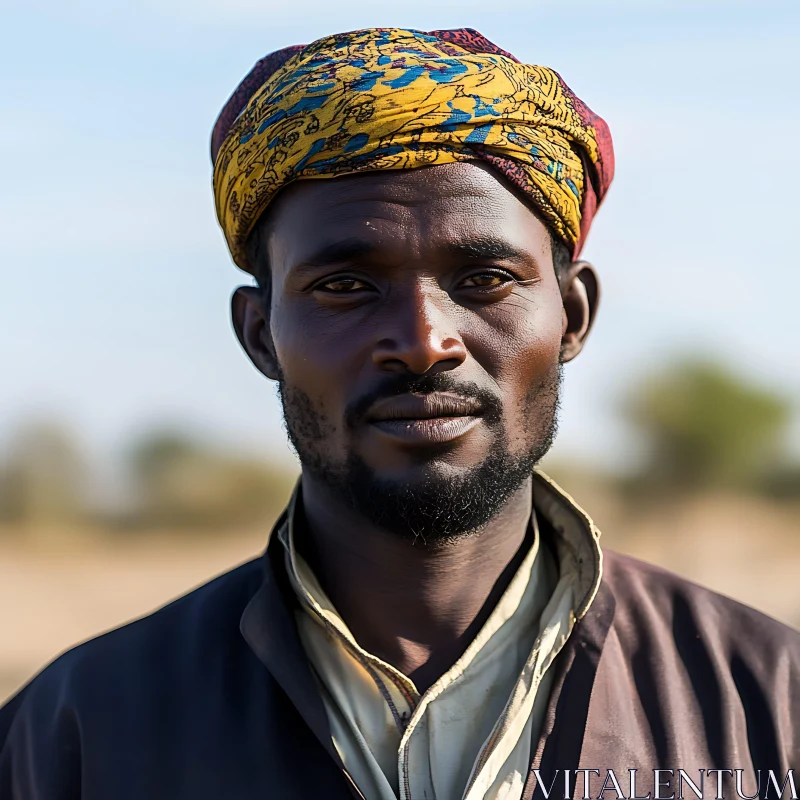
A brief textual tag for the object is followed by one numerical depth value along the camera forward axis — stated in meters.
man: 2.62
